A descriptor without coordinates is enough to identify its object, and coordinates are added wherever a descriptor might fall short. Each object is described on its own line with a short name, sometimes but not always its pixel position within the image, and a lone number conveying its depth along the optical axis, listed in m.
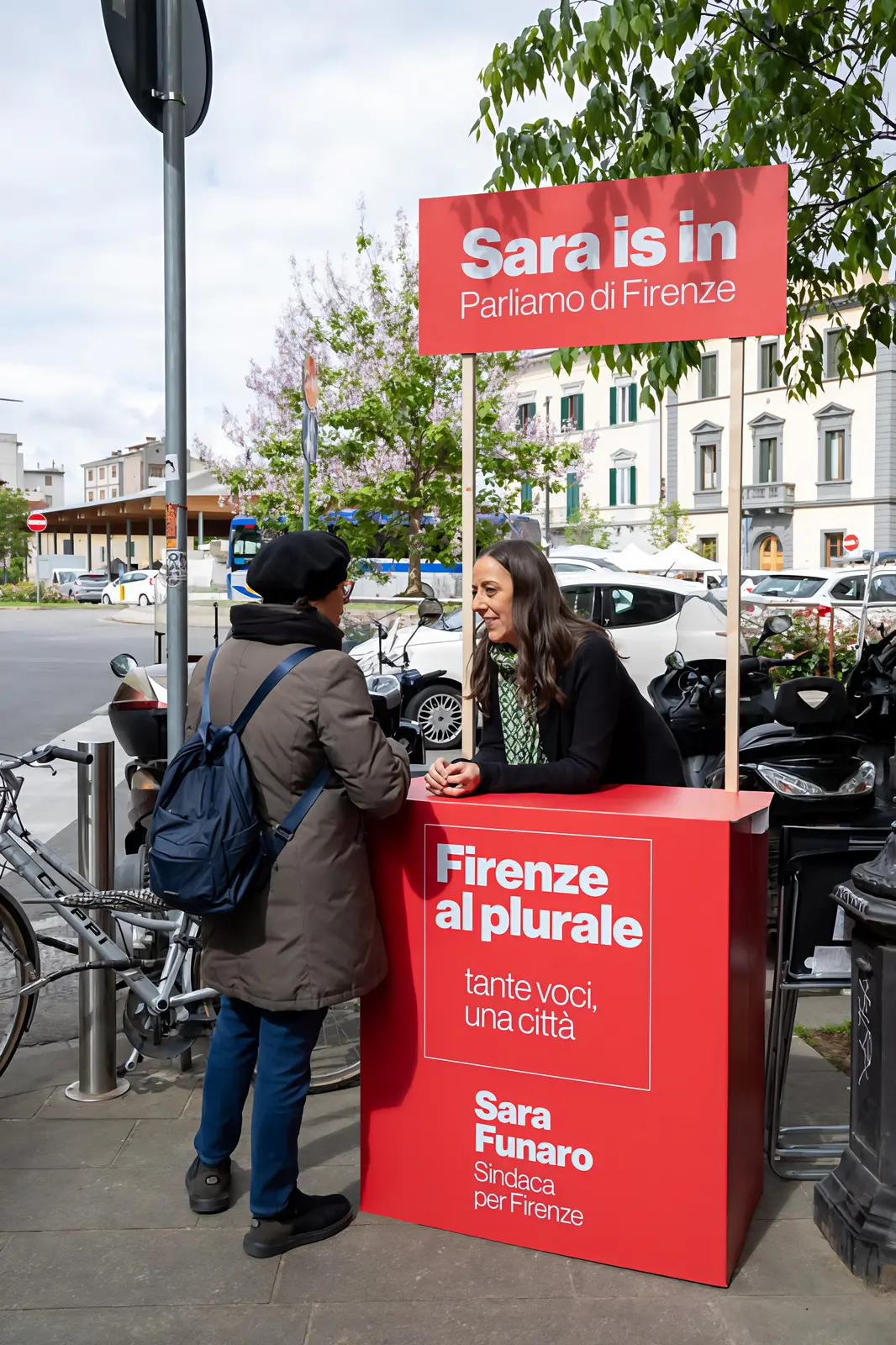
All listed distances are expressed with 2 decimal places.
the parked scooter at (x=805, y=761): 4.57
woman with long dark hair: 3.10
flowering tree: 16.53
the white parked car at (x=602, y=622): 12.05
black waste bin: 2.89
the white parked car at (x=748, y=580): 23.60
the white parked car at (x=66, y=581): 56.19
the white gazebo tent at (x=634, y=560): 30.50
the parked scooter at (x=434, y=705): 11.89
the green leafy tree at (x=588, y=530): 47.78
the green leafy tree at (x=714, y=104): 5.16
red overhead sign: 3.06
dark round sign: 3.98
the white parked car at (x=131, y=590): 44.78
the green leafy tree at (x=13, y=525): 71.12
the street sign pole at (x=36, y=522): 40.88
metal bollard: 4.00
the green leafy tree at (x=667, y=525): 47.94
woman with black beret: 2.91
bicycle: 3.78
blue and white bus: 29.40
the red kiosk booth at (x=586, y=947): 2.84
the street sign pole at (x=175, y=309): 4.05
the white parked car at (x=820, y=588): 22.36
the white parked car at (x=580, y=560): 25.72
